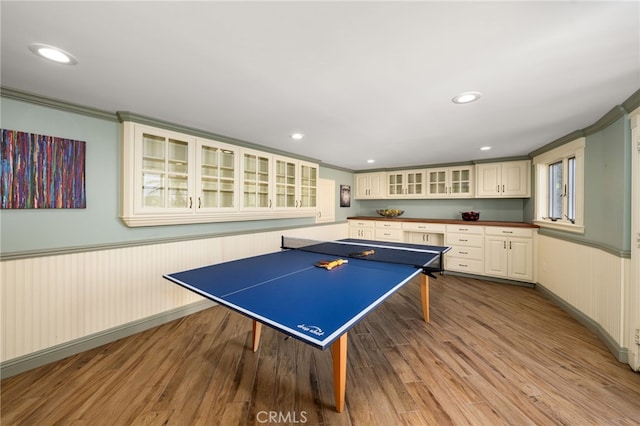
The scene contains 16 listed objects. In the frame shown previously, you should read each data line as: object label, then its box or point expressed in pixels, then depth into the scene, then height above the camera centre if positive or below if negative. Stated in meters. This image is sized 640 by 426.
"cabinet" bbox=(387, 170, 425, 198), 5.43 +0.66
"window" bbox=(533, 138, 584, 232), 2.94 +0.38
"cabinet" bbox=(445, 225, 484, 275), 4.43 -0.65
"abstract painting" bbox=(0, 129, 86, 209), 1.90 +0.32
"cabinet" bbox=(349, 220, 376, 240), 5.61 -0.37
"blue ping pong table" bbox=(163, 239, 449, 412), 1.19 -0.50
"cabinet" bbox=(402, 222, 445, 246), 4.88 -0.41
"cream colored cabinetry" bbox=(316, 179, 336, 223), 5.22 +0.26
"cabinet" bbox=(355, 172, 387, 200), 5.84 +0.67
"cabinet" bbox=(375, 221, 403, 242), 5.28 -0.40
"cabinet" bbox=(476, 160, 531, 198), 4.29 +0.62
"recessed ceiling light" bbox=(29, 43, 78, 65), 1.38 +0.92
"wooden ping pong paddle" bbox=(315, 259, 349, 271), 2.15 -0.46
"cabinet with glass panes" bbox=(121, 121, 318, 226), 2.45 +0.39
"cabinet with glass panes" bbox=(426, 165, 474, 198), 4.86 +0.64
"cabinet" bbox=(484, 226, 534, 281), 3.99 -0.66
